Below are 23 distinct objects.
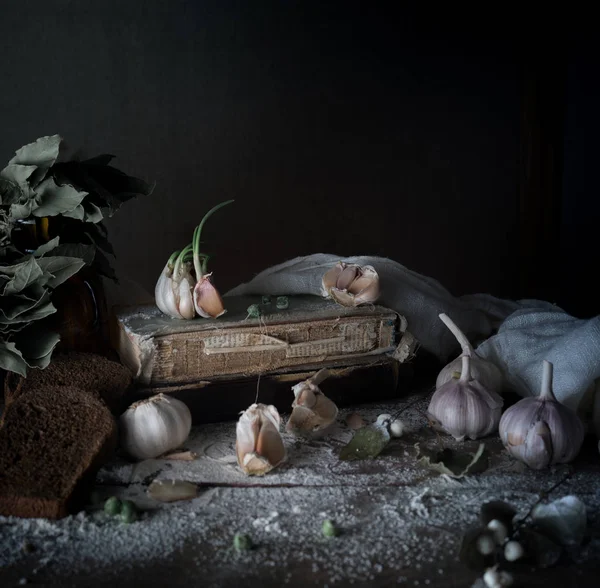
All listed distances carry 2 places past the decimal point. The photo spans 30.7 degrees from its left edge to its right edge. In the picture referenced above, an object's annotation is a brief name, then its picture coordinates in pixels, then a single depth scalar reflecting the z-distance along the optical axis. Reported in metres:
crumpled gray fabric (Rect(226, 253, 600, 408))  0.80
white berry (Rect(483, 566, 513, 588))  0.60
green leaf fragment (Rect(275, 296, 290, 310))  0.83
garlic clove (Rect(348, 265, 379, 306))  0.83
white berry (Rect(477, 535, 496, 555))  0.61
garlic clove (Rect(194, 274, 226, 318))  0.80
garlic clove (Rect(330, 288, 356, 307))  0.83
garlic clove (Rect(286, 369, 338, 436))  0.78
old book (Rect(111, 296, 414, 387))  0.79
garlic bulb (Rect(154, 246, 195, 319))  0.80
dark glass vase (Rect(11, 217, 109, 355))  0.79
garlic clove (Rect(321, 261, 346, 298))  0.84
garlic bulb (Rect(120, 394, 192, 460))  0.74
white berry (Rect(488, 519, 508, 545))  0.62
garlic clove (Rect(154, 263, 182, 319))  0.80
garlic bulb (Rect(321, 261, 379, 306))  0.83
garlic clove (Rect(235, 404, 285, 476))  0.72
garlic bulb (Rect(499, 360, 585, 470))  0.72
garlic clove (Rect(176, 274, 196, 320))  0.80
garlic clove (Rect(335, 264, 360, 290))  0.83
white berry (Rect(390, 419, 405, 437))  0.78
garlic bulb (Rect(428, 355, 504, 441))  0.77
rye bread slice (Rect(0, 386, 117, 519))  0.67
